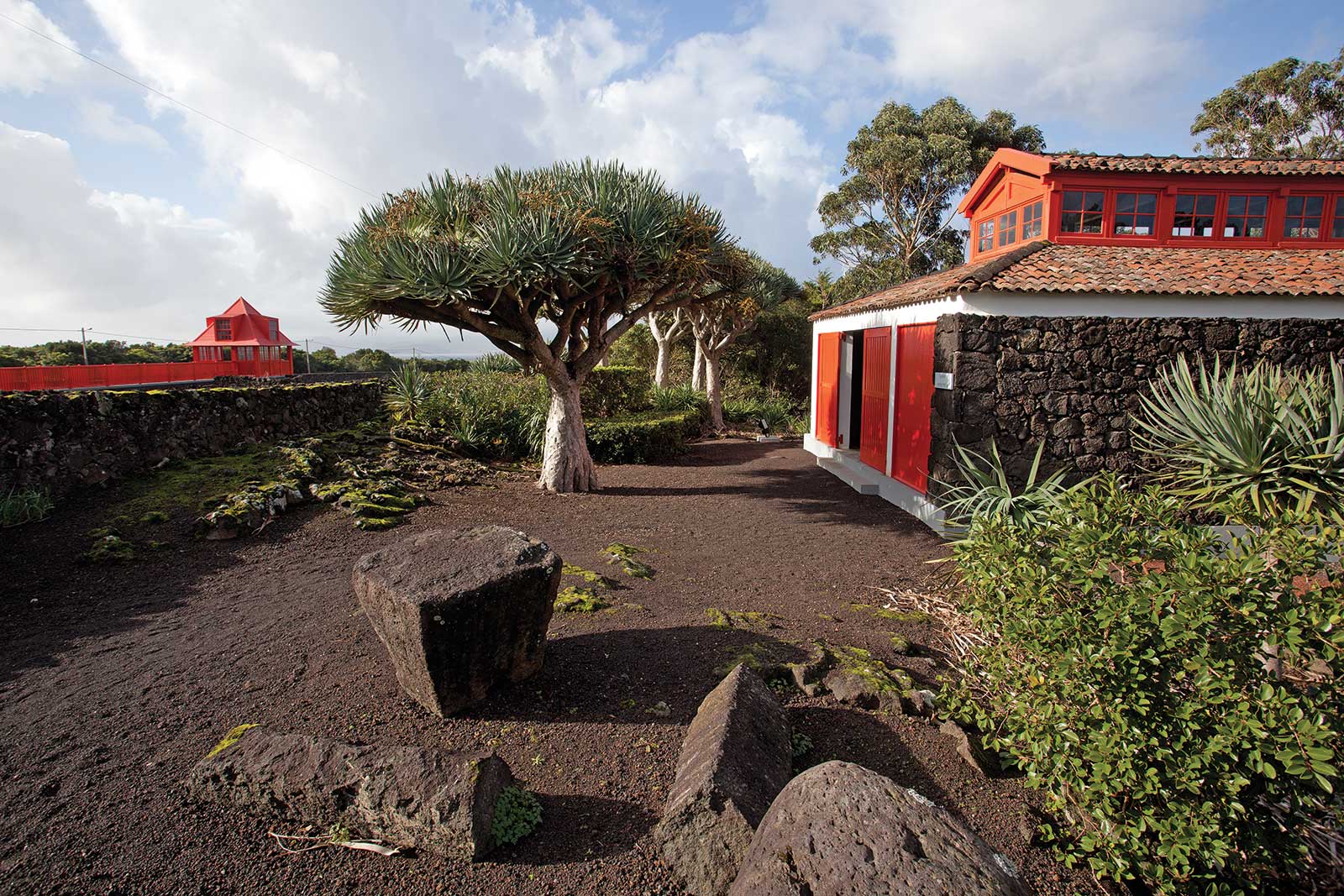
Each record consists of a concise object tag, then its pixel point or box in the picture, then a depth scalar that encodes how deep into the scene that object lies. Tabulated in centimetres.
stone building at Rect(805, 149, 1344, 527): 838
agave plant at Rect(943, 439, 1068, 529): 638
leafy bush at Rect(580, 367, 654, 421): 1589
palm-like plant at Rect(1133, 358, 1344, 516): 564
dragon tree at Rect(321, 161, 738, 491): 860
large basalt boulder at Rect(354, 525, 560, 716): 348
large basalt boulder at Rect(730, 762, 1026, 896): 194
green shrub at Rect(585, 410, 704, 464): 1330
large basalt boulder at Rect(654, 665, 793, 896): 260
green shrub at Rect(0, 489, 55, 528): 663
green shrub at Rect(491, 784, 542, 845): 281
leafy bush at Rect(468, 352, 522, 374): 1761
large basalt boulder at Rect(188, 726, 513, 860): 272
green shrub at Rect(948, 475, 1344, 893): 247
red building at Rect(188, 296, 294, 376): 2722
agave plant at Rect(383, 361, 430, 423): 1345
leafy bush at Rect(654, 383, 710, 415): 1772
